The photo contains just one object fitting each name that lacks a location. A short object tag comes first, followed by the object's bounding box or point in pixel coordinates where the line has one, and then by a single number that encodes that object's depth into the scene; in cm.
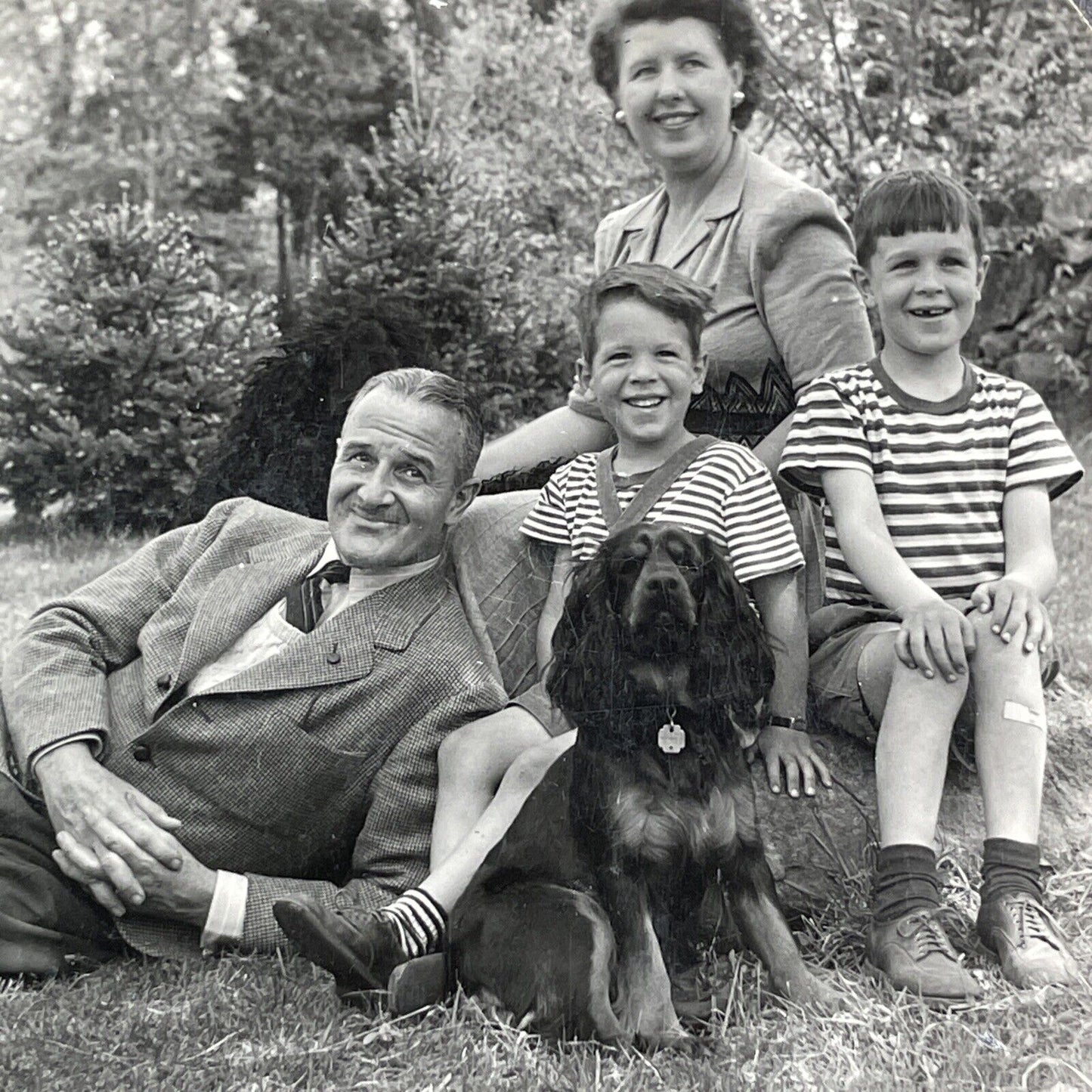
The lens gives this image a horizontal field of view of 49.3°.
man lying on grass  252
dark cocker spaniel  218
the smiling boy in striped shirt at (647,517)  243
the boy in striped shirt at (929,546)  244
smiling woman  273
